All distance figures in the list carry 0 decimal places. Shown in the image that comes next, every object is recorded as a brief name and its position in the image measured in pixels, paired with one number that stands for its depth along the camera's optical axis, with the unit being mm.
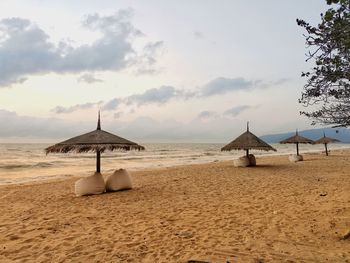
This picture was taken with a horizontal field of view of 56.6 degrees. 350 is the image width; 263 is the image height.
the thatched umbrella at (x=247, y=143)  15781
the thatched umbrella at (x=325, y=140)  27638
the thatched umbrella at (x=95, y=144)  8953
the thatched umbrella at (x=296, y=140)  22711
